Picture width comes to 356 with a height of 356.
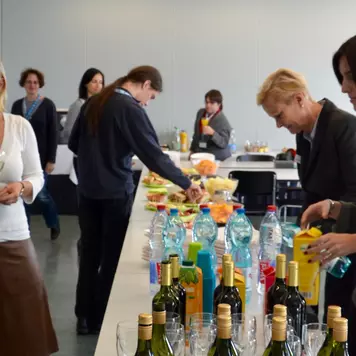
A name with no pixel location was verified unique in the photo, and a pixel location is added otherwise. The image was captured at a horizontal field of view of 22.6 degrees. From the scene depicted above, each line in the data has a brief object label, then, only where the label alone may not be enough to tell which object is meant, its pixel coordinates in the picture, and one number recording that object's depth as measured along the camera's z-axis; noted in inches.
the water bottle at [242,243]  131.8
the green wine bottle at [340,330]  83.3
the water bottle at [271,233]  145.3
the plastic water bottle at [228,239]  146.4
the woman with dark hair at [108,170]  185.8
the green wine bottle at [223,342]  86.1
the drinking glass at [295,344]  94.4
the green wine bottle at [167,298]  110.8
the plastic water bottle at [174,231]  146.0
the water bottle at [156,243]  132.7
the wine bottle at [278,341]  83.5
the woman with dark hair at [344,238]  119.2
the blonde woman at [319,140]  147.5
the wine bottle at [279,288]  112.8
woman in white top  149.7
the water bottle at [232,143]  372.9
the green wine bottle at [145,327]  84.9
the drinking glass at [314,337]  104.5
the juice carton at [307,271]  120.9
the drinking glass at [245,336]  103.7
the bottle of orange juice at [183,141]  374.3
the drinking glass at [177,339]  100.0
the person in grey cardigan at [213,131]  313.9
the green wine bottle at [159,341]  96.7
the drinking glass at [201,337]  102.0
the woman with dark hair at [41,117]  274.6
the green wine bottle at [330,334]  91.7
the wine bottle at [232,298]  114.2
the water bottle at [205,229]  149.6
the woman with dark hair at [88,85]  265.8
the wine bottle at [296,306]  112.7
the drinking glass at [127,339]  102.8
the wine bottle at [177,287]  114.3
